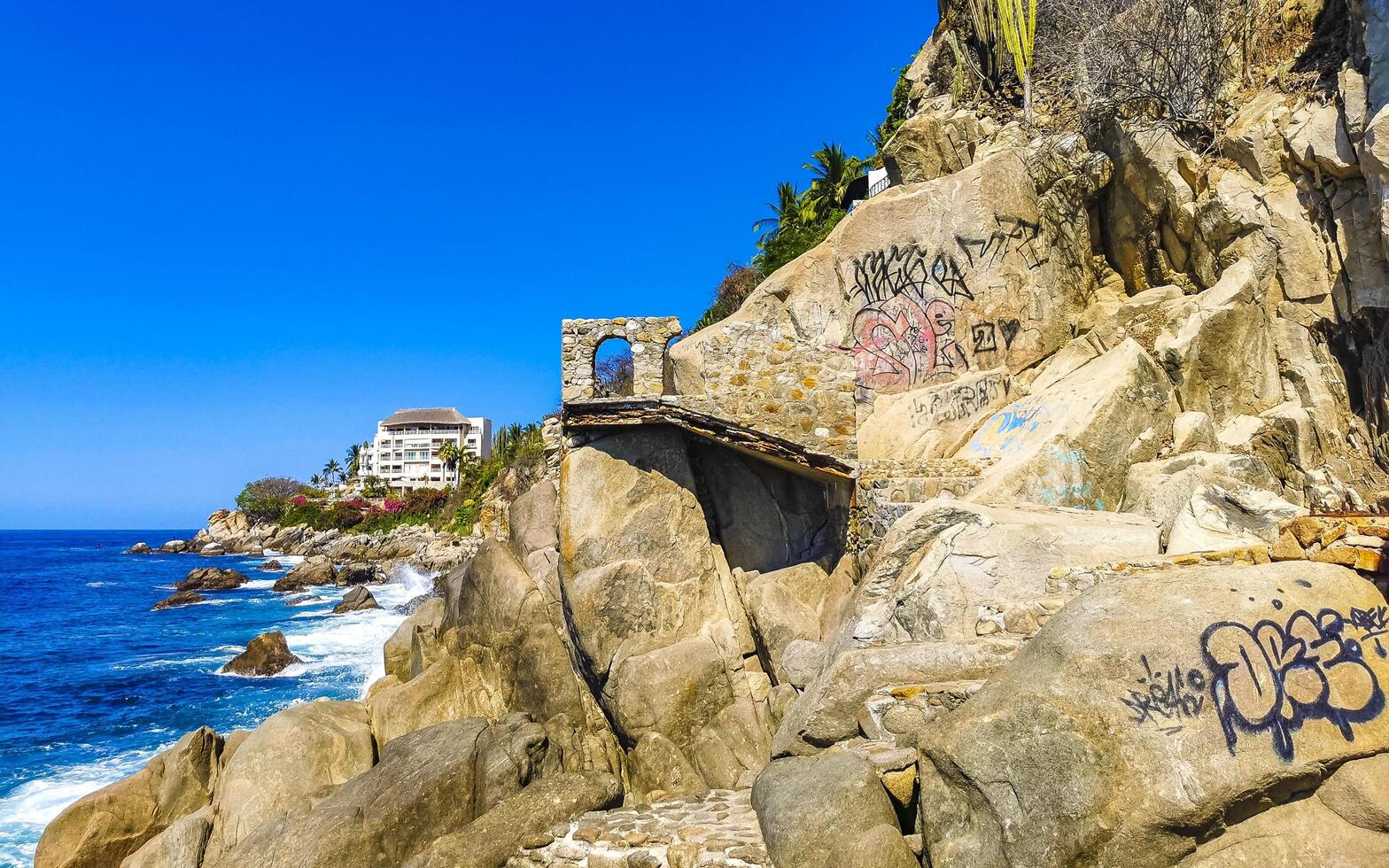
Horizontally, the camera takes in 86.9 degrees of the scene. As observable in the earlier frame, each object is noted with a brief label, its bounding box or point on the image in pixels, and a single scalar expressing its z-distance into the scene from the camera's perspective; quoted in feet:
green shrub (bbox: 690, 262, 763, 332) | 97.50
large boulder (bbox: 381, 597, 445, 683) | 45.65
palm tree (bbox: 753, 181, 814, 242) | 105.91
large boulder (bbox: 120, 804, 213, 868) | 31.45
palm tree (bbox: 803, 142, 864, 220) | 103.65
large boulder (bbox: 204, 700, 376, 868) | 33.09
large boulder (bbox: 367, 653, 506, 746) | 39.68
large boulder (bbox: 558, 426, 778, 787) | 34.04
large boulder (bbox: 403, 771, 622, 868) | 24.45
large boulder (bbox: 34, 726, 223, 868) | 33.06
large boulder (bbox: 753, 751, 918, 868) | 16.16
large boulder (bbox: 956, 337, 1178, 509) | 31.63
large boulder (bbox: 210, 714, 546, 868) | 27.45
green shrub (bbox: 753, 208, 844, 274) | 88.79
